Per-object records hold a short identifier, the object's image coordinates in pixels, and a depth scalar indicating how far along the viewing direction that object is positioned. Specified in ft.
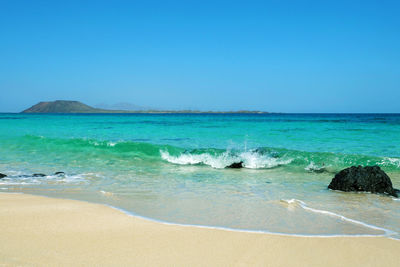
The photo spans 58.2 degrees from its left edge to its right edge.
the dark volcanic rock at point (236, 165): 35.24
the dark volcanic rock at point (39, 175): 28.26
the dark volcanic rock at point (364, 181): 22.41
